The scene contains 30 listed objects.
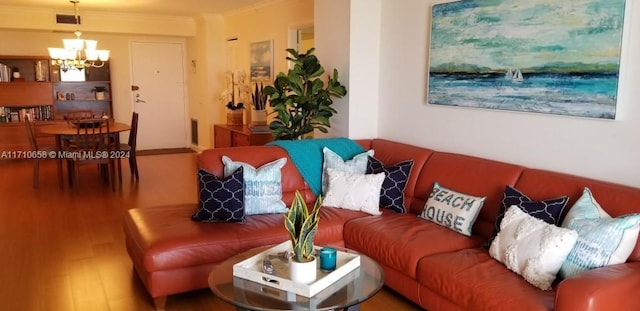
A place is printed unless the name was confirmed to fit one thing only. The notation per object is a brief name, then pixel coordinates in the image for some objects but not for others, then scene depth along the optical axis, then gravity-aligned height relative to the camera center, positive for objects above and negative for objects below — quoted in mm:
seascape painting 2619 +225
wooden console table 5641 -506
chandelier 5738 +466
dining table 5597 -422
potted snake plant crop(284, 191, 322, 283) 2062 -613
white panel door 8531 +10
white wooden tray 2032 -764
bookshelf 7621 -63
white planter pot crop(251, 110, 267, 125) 5945 -277
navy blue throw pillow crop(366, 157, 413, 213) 3447 -633
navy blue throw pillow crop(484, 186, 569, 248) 2494 -574
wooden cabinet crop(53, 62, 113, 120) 8031 +44
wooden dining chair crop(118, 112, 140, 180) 6051 -649
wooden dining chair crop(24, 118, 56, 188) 5789 -695
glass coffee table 1952 -808
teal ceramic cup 2205 -728
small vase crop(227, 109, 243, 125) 6551 -293
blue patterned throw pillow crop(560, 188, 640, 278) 2156 -644
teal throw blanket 3707 -448
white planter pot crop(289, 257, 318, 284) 2061 -727
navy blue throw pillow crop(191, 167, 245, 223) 3090 -656
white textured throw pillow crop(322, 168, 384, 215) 3398 -666
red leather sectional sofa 2078 -802
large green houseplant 4266 -31
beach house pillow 2912 -685
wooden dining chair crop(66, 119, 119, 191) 5594 -592
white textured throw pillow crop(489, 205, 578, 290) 2209 -700
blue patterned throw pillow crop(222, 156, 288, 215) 3283 -619
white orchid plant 6840 +49
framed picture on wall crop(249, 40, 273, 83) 6211 +410
